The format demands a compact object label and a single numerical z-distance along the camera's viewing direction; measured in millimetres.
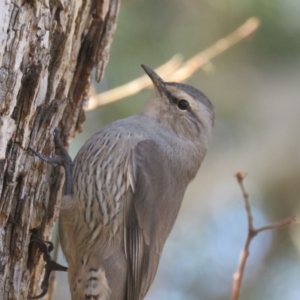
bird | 6777
